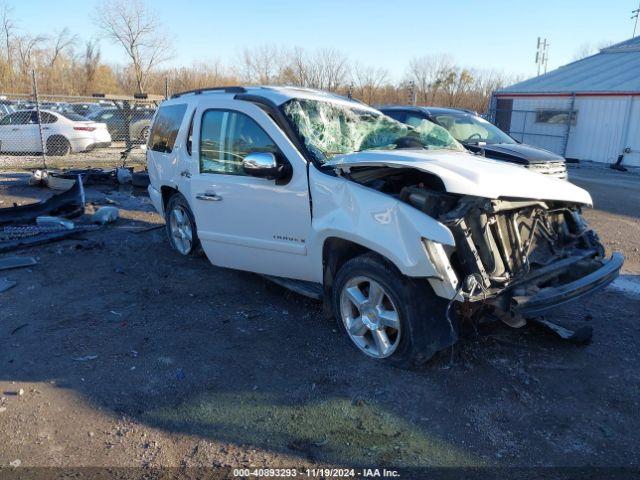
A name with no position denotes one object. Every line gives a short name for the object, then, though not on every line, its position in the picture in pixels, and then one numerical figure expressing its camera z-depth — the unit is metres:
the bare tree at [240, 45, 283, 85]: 37.44
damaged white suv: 3.36
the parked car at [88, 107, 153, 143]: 18.41
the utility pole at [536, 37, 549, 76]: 60.34
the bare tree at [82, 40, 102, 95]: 44.59
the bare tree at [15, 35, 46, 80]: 42.88
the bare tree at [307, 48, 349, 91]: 35.56
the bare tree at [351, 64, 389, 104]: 35.44
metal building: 19.44
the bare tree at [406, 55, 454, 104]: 39.19
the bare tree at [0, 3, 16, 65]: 41.43
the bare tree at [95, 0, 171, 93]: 38.19
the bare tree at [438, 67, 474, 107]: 38.56
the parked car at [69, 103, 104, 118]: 22.79
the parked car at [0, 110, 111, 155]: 15.55
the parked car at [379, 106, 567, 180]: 9.15
